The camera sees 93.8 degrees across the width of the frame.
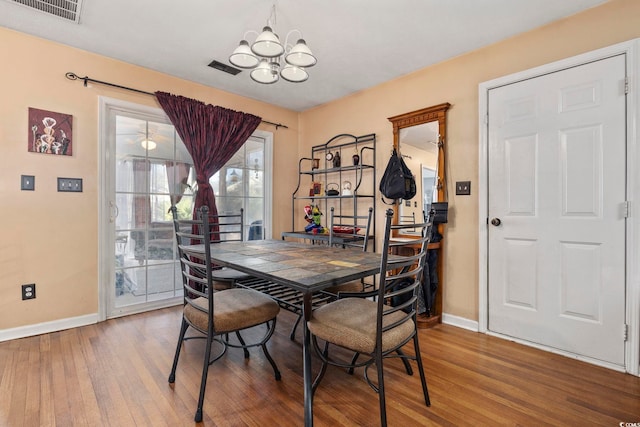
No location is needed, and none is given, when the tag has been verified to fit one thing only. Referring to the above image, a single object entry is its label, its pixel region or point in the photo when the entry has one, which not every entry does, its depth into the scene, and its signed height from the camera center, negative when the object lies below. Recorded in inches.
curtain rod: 104.7 +48.0
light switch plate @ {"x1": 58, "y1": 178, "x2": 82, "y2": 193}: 103.0 +9.9
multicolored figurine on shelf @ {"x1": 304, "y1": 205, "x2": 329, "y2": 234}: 141.8 -4.1
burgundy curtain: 125.6 +35.5
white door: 79.0 +0.7
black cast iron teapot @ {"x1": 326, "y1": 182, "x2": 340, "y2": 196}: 151.5 +10.8
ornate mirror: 112.7 +24.0
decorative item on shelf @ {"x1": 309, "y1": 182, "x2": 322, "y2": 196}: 159.3 +12.6
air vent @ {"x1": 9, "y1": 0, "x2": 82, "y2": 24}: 81.4 +57.4
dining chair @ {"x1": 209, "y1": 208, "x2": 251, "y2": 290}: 93.3 -20.6
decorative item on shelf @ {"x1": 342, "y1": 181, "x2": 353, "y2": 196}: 146.6 +11.7
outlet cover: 97.1 -25.5
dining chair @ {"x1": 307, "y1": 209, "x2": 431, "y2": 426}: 52.4 -21.6
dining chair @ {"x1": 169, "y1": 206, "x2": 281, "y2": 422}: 62.2 -21.8
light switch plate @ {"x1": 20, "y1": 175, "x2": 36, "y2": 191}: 96.6 +10.0
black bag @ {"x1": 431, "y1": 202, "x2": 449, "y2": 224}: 109.6 +0.1
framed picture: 98.3 +27.3
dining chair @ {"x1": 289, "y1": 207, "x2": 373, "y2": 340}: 87.4 -10.8
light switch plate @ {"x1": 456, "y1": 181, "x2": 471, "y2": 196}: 106.6 +8.7
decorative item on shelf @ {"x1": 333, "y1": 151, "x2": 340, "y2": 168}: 150.9 +26.6
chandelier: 70.7 +39.4
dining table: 53.0 -11.3
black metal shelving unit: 138.9 +18.2
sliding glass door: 113.6 +3.7
